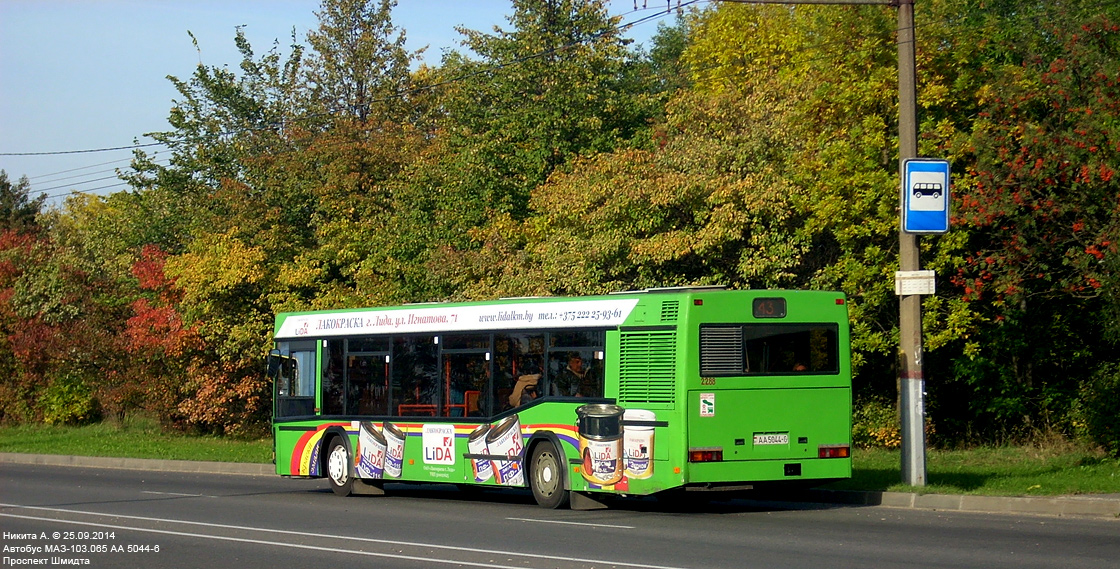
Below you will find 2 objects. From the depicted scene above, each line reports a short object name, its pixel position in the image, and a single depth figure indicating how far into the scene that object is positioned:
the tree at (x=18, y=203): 82.17
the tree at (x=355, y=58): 60.03
